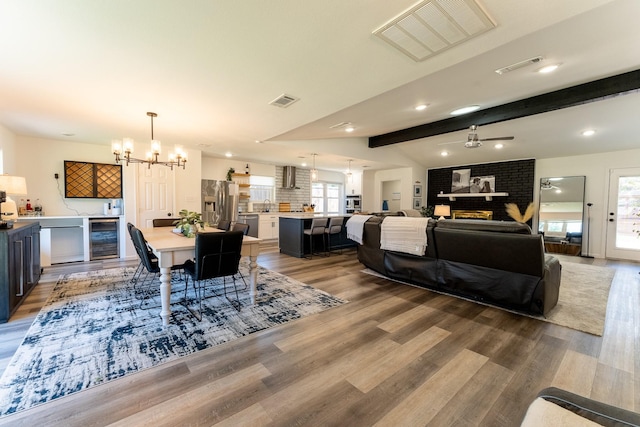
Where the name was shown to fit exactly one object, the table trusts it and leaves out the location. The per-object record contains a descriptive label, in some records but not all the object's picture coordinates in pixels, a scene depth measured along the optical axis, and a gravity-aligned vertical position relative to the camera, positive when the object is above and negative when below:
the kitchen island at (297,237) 5.68 -0.76
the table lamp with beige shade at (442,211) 6.82 -0.11
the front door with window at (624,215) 5.70 -0.13
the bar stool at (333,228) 5.79 -0.51
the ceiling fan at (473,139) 4.86 +1.33
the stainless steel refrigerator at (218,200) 6.54 +0.09
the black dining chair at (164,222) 4.41 -0.33
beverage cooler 5.04 -0.72
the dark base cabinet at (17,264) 2.52 -0.71
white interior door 5.38 +0.21
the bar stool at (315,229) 5.52 -0.51
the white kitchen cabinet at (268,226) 7.73 -0.67
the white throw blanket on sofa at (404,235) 3.56 -0.41
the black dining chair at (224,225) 3.97 -0.34
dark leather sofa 2.75 -0.71
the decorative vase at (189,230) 3.17 -0.33
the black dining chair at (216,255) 2.57 -0.54
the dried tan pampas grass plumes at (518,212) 6.82 -0.12
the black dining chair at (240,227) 3.48 -0.32
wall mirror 6.32 -0.12
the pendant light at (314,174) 6.66 +0.80
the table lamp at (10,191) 3.10 +0.13
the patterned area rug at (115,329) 1.76 -1.20
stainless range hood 8.43 +0.92
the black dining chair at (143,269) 2.79 -0.75
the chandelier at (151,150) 3.16 +0.68
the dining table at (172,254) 2.51 -0.53
